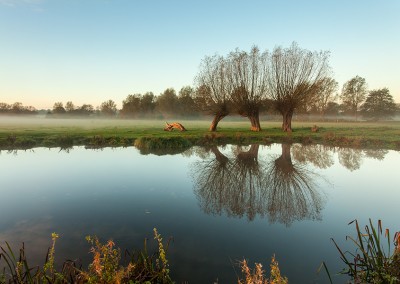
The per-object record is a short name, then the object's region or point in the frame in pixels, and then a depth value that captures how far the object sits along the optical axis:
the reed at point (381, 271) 4.62
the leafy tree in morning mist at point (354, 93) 88.18
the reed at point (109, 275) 4.00
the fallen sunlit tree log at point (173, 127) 44.28
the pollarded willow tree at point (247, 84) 44.97
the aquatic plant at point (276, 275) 3.66
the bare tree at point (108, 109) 147.62
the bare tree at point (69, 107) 142.41
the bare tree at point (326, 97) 78.55
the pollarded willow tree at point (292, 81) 43.39
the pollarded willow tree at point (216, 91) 45.03
